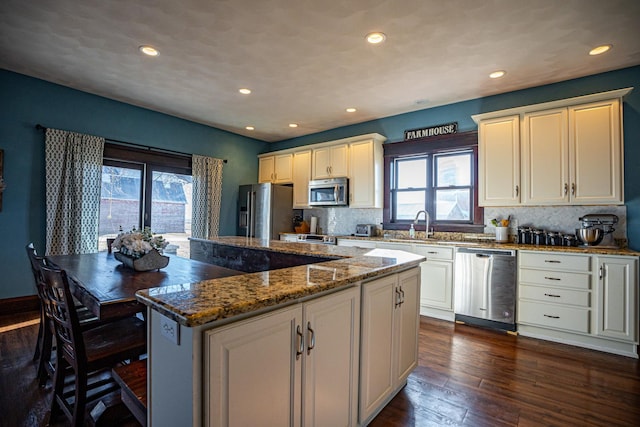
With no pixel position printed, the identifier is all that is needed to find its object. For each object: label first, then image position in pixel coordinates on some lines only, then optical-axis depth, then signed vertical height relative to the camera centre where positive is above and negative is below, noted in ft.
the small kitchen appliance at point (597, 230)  9.73 -0.29
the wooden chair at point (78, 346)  4.94 -2.37
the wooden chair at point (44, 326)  6.08 -2.54
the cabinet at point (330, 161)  15.65 +3.04
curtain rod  11.57 +3.34
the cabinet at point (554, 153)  9.53 +2.32
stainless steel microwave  15.48 +1.40
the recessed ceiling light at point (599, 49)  8.64 +5.01
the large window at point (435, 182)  12.98 +1.70
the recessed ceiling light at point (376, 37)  8.21 +5.01
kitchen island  2.90 -1.55
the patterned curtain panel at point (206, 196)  16.29 +1.18
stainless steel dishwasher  10.18 -2.37
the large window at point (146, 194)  13.61 +1.07
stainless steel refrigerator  16.89 +0.42
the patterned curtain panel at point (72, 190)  11.70 +1.00
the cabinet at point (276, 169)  18.30 +3.09
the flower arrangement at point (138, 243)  6.96 -0.65
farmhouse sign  13.28 +4.03
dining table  4.83 -1.30
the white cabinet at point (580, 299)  8.61 -2.40
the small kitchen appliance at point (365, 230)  15.07 -0.58
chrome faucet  13.45 -0.09
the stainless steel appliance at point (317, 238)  14.35 -1.01
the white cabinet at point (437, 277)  11.37 -2.22
